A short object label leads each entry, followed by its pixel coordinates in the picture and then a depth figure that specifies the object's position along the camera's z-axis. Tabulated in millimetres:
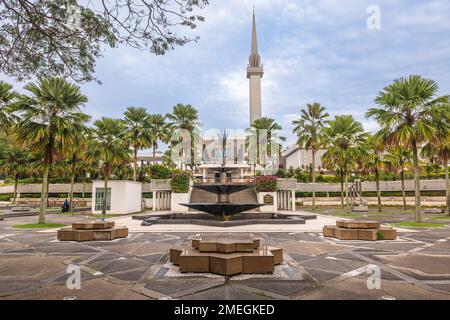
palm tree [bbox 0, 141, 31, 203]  39594
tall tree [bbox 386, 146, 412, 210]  29359
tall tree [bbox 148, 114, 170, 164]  39541
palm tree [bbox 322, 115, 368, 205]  27969
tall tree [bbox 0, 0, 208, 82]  6801
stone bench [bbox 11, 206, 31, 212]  28750
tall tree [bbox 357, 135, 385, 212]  29025
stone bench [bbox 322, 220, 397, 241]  11672
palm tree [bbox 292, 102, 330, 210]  33375
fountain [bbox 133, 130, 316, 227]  18156
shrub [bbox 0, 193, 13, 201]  45781
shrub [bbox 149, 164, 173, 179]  38556
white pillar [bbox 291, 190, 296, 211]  30827
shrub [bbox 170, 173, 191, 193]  29984
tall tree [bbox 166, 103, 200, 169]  39719
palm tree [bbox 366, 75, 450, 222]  17469
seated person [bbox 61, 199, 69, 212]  30172
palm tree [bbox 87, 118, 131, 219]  26625
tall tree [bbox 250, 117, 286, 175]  41969
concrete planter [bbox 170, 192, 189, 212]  29850
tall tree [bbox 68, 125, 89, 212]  18406
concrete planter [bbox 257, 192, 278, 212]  28922
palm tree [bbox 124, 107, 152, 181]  34312
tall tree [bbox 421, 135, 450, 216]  23781
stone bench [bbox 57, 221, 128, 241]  11523
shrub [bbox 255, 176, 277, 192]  29203
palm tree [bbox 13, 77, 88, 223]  17250
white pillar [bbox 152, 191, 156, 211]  31172
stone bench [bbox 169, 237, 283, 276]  6180
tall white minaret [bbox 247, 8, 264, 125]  85688
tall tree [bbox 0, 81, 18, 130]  20461
